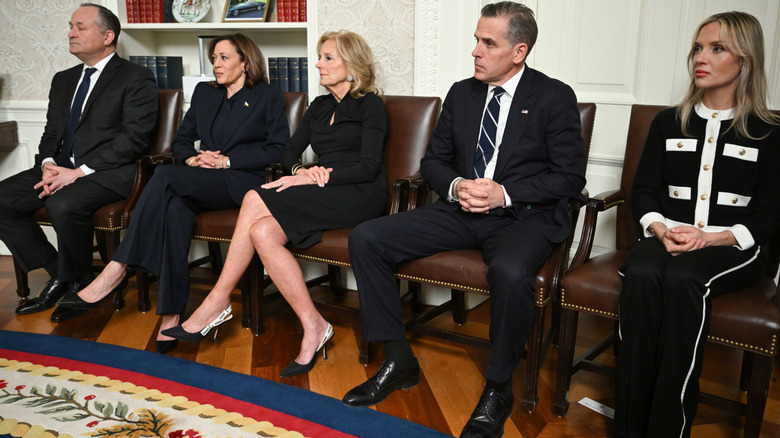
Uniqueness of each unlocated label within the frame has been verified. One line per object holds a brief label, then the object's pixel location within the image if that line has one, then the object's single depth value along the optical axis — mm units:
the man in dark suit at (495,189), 2324
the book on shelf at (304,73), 3533
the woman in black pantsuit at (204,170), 2744
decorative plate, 3646
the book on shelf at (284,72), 3550
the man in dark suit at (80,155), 3049
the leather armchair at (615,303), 1814
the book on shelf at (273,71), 3578
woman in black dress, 2559
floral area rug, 2086
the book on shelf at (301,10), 3434
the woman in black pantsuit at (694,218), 1848
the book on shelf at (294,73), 3535
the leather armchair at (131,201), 3016
